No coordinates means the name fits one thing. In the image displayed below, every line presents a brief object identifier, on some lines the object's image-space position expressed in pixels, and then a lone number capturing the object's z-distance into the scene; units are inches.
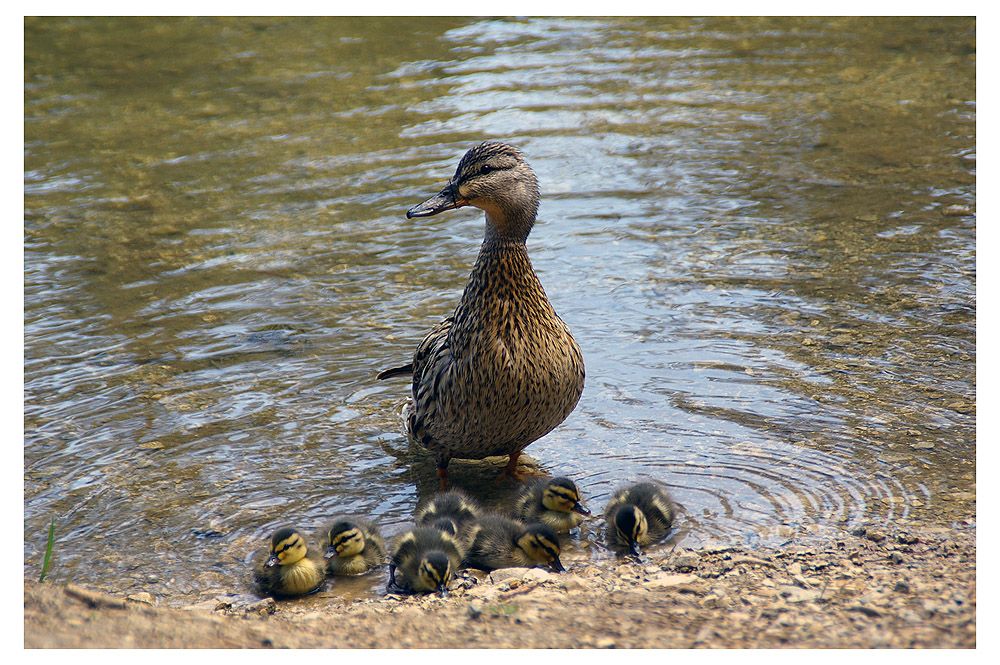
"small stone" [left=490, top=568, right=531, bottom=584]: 367.9
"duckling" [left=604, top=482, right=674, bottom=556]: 387.5
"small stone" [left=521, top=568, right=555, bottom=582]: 361.4
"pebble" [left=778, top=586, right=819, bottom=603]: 331.6
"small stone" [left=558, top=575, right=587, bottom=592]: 351.9
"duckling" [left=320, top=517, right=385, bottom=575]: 381.7
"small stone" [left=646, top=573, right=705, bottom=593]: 345.7
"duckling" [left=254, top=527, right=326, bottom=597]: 370.9
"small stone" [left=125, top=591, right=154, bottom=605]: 372.2
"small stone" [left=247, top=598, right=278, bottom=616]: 363.9
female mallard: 417.1
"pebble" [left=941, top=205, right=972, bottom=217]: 694.5
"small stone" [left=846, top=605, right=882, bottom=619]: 315.0
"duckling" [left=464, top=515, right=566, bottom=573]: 377.7
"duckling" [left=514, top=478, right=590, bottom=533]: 403.5
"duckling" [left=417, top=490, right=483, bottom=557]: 391.2
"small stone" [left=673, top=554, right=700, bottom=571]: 370.9
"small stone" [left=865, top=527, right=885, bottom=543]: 382.0
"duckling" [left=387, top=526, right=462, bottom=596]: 357.7
